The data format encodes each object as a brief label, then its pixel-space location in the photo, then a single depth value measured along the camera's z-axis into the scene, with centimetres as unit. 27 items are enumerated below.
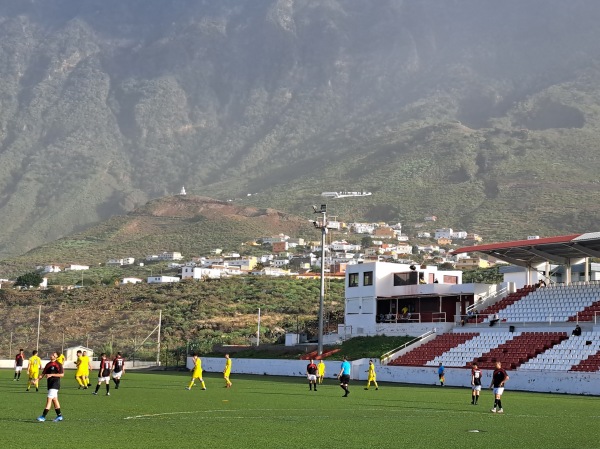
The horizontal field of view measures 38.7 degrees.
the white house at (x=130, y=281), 12519
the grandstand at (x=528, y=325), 4444
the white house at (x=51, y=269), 15006
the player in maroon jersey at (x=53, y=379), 1930
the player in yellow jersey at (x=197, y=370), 3503
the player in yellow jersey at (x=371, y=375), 3907
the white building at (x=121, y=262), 16075
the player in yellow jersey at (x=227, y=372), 3678
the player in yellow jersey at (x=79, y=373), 3478
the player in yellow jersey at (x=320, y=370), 4062
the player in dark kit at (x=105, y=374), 3142
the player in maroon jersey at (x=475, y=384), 2928
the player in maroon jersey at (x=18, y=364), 4038
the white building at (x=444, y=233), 18588
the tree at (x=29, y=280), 12244
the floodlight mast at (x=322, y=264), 5025
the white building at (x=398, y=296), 6066
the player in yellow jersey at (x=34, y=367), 3391
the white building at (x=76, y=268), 15180
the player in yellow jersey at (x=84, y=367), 3500
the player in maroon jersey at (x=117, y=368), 3409
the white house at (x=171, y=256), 16600
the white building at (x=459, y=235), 18115
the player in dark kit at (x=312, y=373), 3756
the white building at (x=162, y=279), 12248
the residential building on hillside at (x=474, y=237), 16926
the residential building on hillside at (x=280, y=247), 17838
